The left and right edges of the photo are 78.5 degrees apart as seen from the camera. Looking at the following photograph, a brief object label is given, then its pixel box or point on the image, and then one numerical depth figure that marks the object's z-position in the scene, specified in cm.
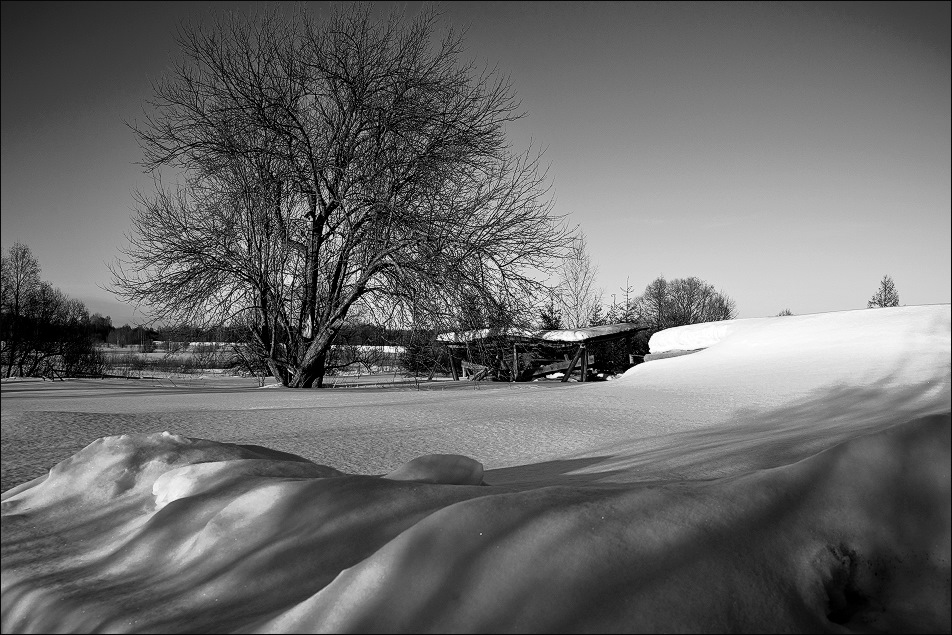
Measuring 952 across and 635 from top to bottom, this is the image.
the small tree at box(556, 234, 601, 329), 1950
